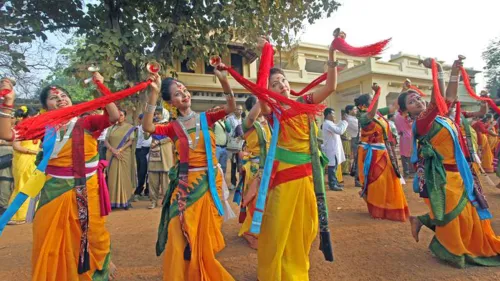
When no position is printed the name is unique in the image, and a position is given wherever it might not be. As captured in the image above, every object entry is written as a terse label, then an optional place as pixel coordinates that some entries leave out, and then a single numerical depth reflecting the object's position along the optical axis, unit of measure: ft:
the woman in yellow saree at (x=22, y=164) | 19.42
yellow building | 61.26
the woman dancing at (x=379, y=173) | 17.33
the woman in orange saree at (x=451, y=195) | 10.96
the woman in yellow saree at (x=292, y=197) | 8.94
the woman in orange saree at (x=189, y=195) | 8.98
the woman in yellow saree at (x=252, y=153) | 14.60
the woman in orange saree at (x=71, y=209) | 9.16
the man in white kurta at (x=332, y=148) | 27.32
